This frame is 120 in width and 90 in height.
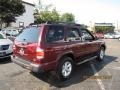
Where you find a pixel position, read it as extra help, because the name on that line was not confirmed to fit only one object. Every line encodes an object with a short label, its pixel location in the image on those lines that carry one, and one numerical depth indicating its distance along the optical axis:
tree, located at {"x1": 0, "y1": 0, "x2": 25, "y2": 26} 16.01
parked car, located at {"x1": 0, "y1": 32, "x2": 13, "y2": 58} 4.39
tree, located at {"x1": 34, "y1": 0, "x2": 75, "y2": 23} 26.65
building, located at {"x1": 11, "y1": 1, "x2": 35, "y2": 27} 23.50
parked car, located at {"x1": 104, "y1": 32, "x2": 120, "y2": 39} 20.81
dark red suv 2.85
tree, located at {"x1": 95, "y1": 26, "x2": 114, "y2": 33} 27.81
